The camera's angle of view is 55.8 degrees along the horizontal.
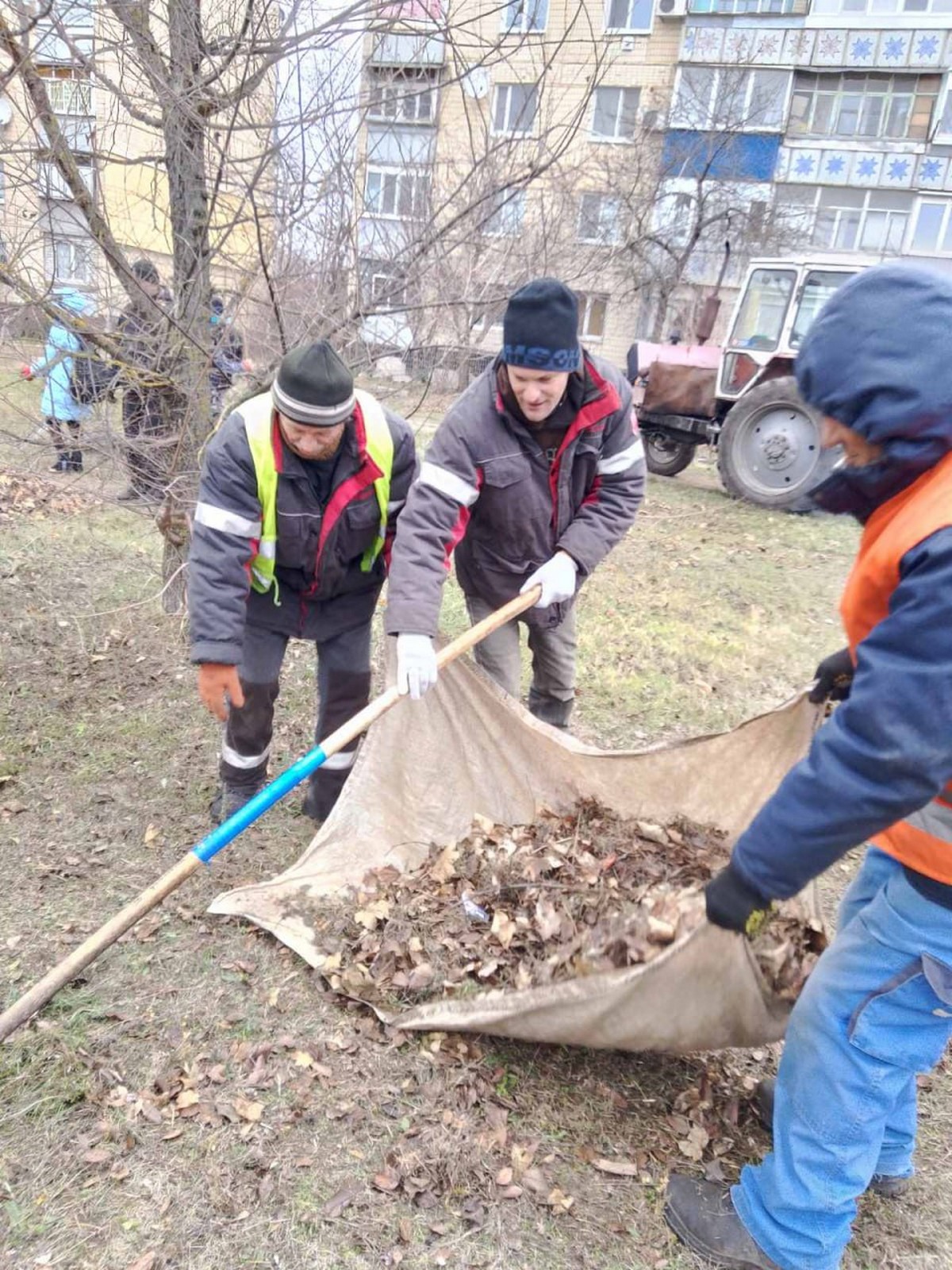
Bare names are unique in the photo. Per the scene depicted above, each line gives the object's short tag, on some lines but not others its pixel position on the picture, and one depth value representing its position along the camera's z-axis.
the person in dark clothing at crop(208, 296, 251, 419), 3.78
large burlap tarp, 2.43
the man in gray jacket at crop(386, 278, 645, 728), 2.40
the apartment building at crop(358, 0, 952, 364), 20.36
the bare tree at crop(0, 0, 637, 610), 3.05
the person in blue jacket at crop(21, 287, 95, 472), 3.54
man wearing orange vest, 1.28
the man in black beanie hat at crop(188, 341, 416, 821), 2.42
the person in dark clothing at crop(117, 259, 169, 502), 3.61
